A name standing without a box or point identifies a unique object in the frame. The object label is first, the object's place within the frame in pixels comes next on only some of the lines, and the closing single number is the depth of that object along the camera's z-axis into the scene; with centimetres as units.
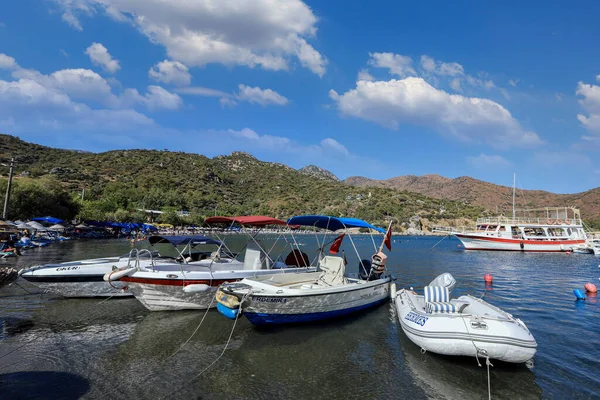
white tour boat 5153
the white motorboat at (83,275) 1349
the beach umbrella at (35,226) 3738
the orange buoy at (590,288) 1865
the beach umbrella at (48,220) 4334
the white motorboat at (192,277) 1183
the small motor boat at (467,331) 772
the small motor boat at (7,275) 880
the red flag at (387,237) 1582
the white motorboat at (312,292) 979
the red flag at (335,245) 1681
